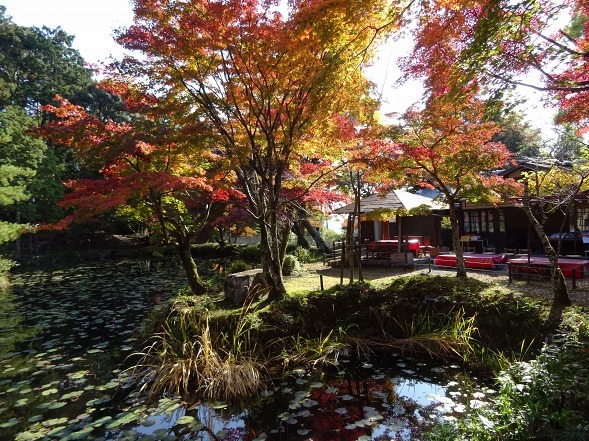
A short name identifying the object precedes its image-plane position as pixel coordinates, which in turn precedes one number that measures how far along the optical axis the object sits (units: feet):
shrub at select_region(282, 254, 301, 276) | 42.14
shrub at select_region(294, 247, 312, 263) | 53.57
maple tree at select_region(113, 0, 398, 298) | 17.60
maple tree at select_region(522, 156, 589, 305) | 19.57
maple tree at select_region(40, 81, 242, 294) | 20.79
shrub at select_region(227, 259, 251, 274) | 44.47
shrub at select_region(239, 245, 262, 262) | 60.66
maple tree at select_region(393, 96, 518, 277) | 25.48
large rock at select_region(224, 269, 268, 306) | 25.70
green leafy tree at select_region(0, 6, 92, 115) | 91.46
